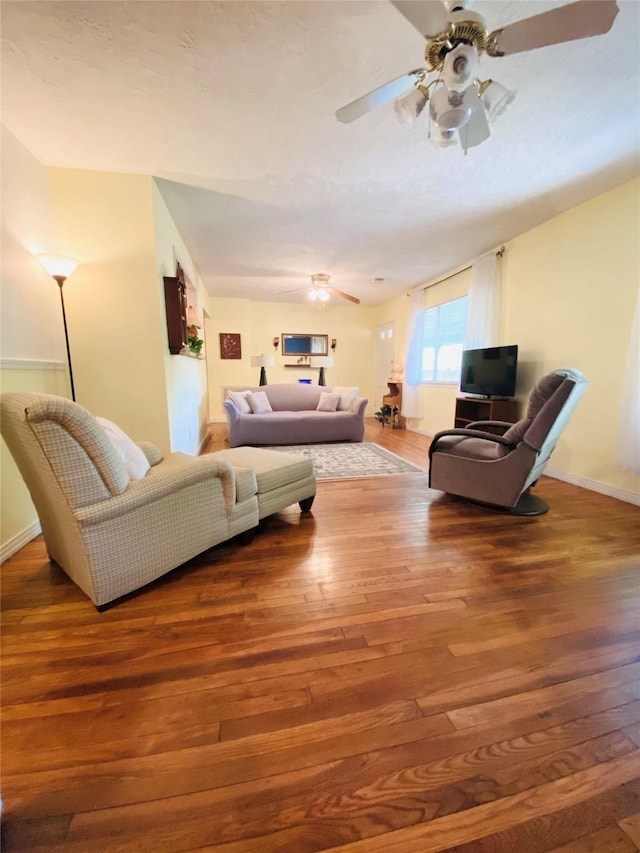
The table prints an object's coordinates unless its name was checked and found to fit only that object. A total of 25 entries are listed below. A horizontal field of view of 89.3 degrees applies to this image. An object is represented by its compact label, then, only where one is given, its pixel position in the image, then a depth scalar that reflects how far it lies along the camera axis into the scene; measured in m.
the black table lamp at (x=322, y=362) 6.25
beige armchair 1.24
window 4.84
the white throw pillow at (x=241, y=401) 4.71
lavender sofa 4.50
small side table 6.20
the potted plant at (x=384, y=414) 6.42
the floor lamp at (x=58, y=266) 2.17
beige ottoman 2.08
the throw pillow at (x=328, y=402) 5.18
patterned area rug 3.40
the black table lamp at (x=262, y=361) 5.88
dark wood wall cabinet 2.78
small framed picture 6.64
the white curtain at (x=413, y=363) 5.58
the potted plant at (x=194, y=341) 3.45
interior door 6.87
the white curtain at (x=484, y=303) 3.90
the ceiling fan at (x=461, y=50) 1.13
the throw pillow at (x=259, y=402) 4.89
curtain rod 3.83
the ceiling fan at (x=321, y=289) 4.88
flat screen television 3.52
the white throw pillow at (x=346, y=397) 5.16
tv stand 3.60
